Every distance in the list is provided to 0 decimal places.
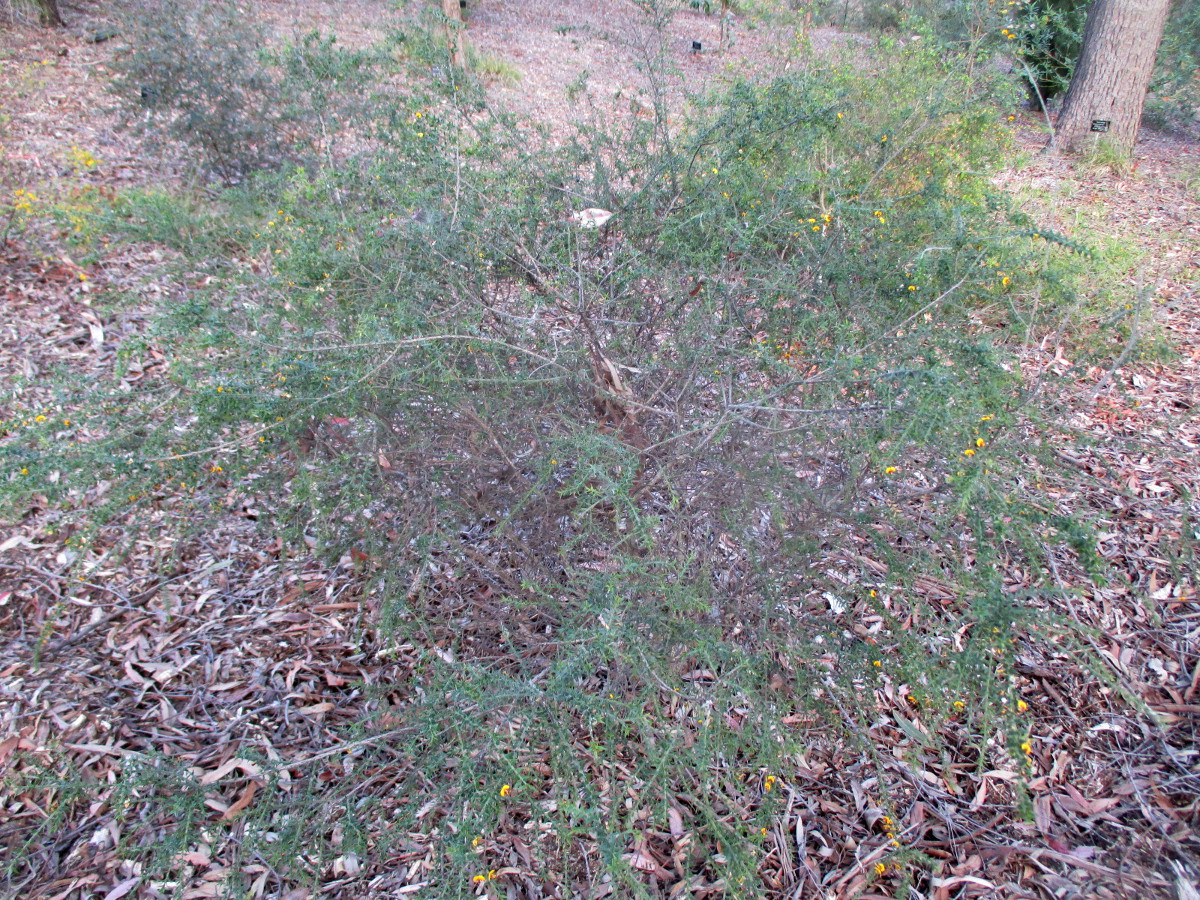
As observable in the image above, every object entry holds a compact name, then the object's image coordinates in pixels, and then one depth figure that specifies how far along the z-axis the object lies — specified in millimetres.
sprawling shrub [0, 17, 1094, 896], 1876
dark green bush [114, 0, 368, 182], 4777
